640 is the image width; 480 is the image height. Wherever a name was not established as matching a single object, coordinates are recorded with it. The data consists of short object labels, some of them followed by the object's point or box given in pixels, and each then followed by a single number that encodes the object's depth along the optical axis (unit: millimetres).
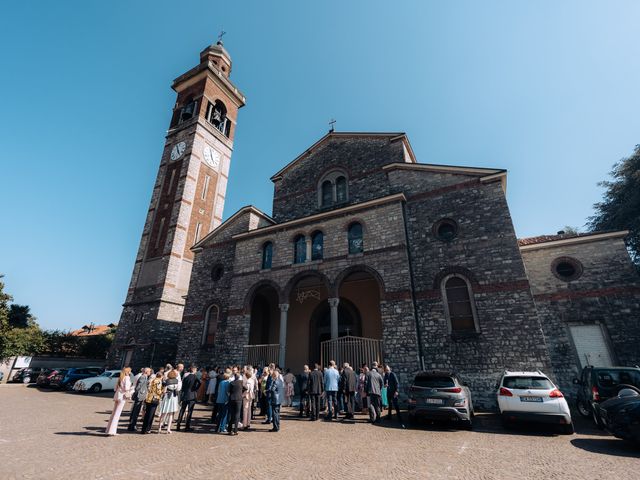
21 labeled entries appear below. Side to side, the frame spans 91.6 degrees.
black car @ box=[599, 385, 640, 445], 5922
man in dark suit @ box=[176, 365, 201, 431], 8336
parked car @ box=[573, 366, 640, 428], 8203
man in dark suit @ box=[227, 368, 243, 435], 7756
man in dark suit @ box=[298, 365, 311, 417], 9880
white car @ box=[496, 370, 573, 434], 7234
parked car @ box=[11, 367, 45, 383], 24375
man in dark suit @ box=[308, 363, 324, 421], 9570
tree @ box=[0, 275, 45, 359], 23266
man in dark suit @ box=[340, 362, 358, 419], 9555
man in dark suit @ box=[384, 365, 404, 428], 9297
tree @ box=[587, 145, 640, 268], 20375
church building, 11789
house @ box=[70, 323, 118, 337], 52956
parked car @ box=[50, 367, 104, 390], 19125
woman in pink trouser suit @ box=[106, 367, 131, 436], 7359
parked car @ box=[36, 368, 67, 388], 19498
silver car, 7703
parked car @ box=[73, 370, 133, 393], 17078
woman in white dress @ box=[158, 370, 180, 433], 7973
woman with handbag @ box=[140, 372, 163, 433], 7625
